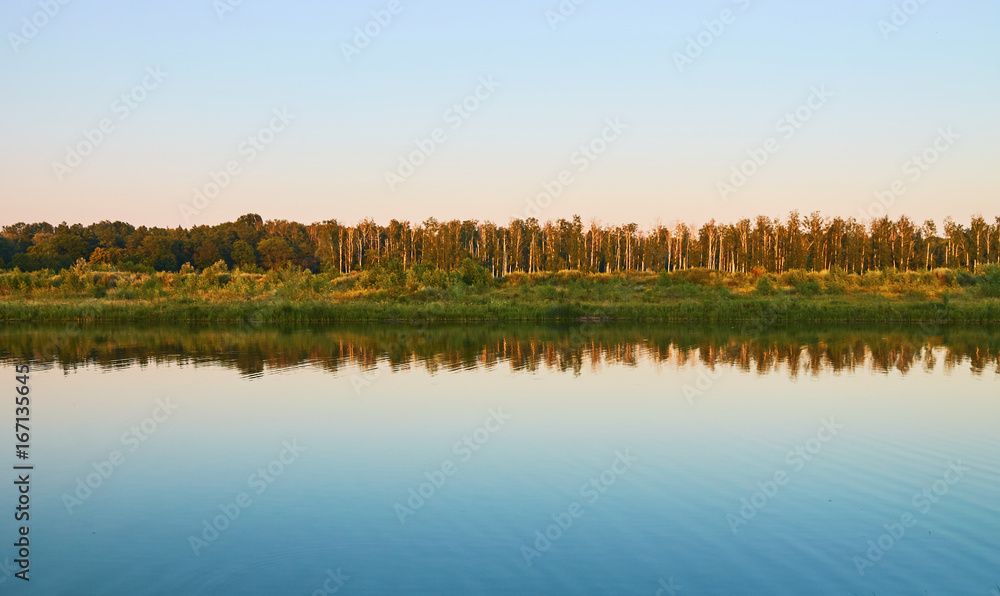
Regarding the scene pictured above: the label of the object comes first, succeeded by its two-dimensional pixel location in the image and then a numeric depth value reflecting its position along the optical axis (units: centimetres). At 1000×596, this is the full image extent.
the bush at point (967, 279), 5375
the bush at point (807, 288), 5016
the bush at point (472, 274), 5582
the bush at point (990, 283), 4797
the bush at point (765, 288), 4912
